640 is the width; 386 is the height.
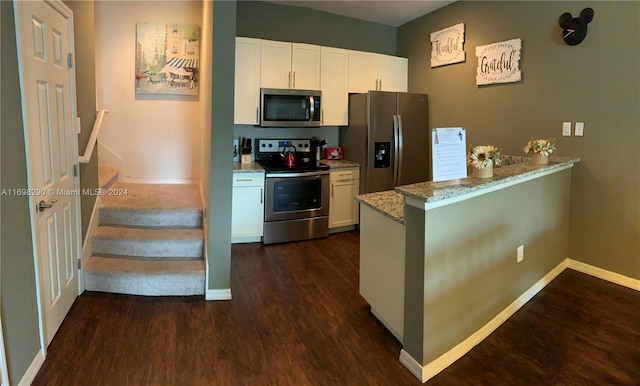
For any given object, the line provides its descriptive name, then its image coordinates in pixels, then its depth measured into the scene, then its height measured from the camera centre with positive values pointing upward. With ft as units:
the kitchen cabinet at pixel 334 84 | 16.03 +2.37
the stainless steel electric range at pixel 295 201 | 14.55 -2.15
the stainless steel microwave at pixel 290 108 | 14.99 +1.35
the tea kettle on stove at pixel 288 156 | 15.64 -0.53
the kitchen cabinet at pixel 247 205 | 14.16 -2.21
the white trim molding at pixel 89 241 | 10.14 -2.60
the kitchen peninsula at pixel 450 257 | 7.06 -2.29
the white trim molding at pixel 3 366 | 5.90 -3.30
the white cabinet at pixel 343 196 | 15.89 -2.12
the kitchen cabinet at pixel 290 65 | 14.90 +2.94
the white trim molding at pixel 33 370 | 6.57 -3.86
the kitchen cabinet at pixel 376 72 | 16.70 +3.04
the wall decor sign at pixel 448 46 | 15.31 +3.83
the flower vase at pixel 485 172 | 8.17 -0.58
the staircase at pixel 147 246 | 10.27 -2.87
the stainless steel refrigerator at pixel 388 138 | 15.83 +0.21
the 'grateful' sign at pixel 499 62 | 13.20 +2.77
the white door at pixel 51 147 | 7.02 -0.09
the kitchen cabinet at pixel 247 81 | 14.47 +2.24
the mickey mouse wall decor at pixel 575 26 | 11.15 +3.33
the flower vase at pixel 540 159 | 10.87 -0.42
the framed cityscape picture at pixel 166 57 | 14.74 +3.17
